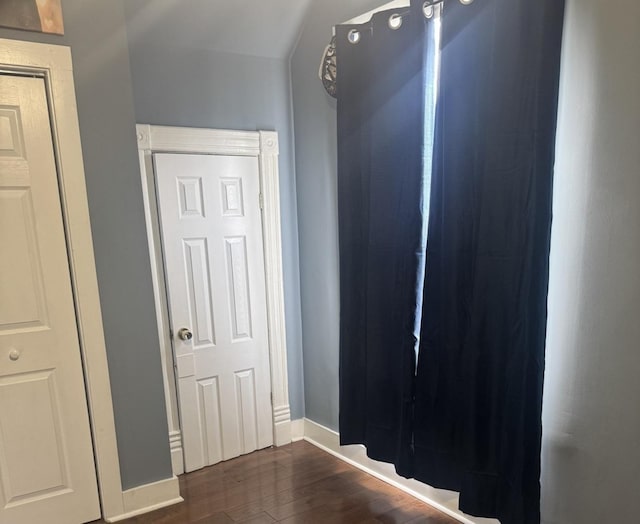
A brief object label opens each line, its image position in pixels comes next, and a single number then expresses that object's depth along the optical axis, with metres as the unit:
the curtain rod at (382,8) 1.93
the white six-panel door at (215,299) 2.63
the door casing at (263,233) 2.54
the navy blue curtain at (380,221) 2.07
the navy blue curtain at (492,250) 1.64
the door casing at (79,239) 1.98
